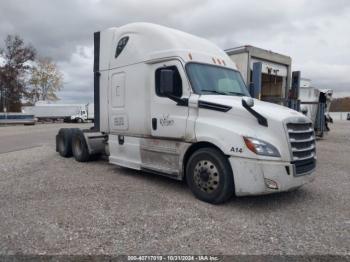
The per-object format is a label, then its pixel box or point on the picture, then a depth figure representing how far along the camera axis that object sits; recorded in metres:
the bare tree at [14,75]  52.69
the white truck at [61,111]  53.67
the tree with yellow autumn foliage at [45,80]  65.06
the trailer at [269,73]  9.38
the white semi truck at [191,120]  4.94
